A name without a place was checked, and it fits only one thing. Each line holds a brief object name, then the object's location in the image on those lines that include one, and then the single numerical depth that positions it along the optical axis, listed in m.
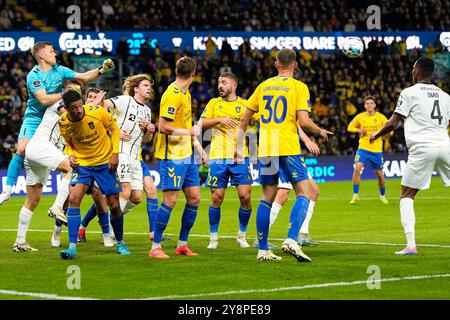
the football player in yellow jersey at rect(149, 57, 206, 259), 12.09
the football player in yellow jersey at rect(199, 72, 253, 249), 13.48
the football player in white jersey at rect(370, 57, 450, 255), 12.04
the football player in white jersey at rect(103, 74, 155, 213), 14.77
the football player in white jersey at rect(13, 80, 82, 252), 13.20
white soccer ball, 20.86
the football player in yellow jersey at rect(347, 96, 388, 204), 24.03
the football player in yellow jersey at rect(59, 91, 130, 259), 12.15
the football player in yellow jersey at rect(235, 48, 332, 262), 11.42
